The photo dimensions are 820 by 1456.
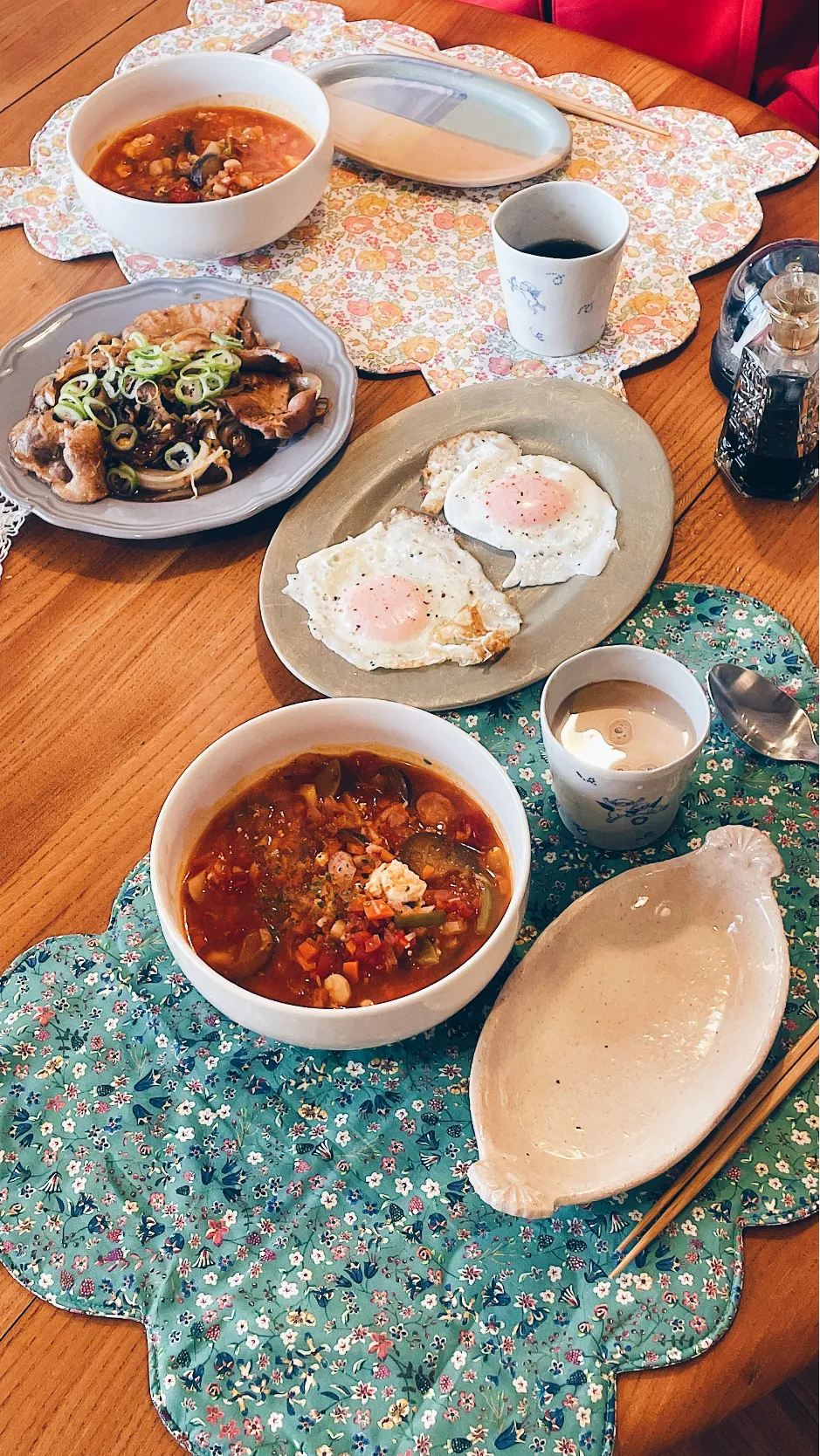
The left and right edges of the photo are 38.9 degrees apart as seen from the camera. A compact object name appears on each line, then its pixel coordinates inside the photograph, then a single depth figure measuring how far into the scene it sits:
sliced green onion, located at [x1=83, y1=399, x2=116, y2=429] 1.83
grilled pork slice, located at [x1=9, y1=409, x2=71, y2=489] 1.83
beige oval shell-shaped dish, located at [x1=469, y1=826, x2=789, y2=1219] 1.16
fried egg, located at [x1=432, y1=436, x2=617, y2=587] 1.72
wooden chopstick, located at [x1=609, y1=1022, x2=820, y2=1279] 1.16
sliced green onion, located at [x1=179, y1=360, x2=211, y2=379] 1.88
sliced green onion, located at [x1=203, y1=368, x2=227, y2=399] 1.86
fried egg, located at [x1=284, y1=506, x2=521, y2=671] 1.63
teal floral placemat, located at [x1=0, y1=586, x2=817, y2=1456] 1.09
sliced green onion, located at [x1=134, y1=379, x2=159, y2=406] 1.85
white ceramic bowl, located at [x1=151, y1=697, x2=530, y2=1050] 1.17
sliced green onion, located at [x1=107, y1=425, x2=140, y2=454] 1.83
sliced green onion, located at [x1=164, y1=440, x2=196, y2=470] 1.83
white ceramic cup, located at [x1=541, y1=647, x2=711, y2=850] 1.34
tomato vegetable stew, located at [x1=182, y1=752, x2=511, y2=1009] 1.27
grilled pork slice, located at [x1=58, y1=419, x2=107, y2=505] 1.79
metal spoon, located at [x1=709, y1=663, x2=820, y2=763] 1.52
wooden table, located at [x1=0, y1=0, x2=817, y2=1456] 1.10
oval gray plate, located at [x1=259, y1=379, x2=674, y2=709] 1.61
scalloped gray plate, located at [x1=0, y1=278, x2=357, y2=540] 1.78
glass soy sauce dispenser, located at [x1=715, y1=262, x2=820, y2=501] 1.61
